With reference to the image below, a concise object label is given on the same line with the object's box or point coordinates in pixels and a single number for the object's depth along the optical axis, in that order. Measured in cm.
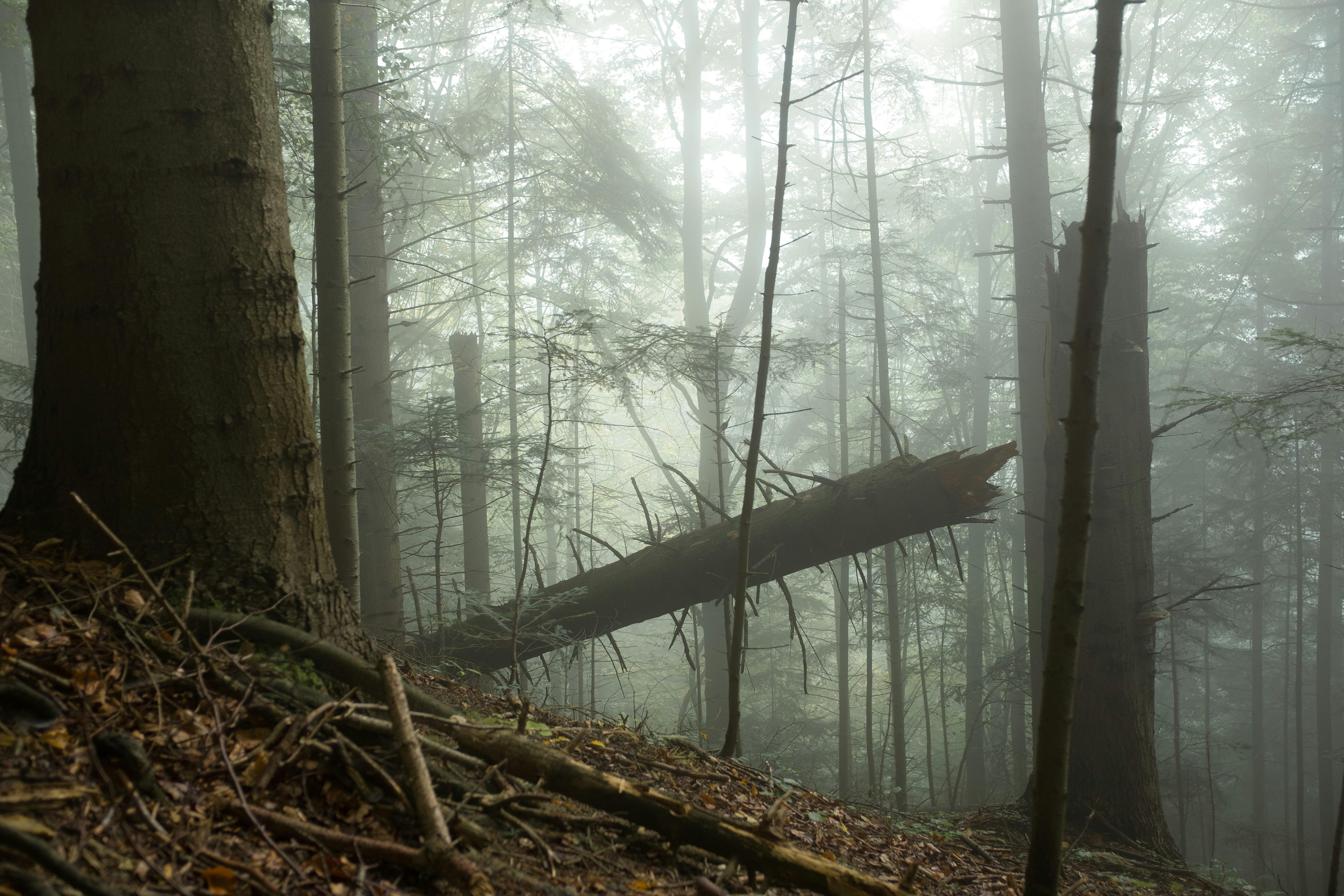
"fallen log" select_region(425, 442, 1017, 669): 526
